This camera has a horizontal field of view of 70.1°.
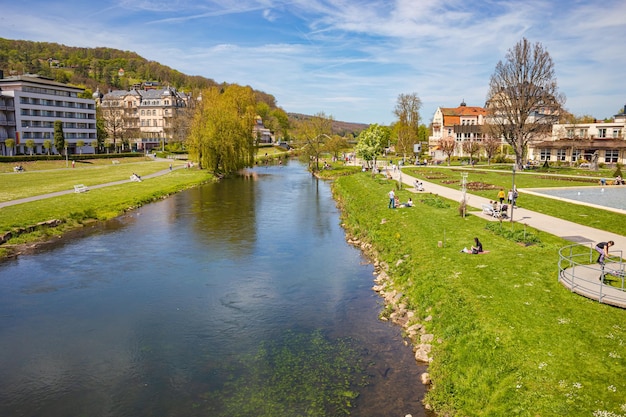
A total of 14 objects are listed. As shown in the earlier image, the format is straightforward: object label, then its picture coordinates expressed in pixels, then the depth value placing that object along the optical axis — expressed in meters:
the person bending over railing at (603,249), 16.78
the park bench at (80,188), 45.68
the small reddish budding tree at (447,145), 85.77
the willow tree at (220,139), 68.88
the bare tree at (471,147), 76.34
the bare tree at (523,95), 62.81
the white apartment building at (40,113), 87.62
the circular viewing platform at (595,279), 14.47
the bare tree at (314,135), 86.12
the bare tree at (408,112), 112.49
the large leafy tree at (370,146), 69.69
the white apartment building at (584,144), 68.75
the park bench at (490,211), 28.97
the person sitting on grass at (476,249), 21.47
